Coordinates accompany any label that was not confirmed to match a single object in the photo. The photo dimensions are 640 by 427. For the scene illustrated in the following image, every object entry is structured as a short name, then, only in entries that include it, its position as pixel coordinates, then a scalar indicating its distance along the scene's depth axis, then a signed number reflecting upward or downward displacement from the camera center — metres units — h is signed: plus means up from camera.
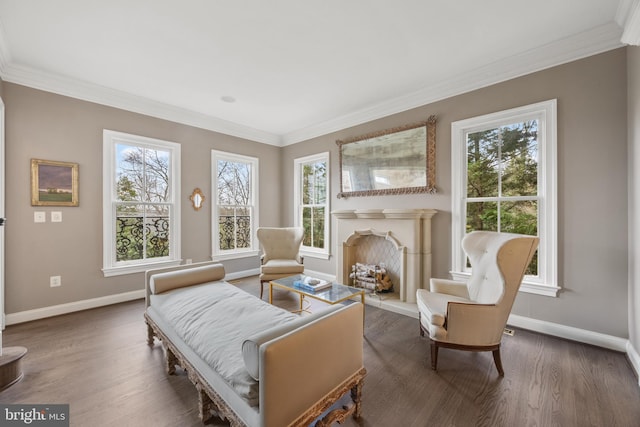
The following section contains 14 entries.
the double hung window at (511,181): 2.49 +0.35
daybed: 1.08 -0.74
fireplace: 3.15 -0.46
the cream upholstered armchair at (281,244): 3.93 -0.49
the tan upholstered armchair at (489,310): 1.81 -0.73
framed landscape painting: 2.83 +0.38
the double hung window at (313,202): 4.54 +0.23
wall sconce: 4.03 +0.27
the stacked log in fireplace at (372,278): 3.49 -0.90
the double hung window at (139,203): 3.31 +0.17
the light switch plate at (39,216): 2.83 +0.00
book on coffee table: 2.63 -0.76
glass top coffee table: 2.41 -0.80
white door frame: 2.52 +0.55
